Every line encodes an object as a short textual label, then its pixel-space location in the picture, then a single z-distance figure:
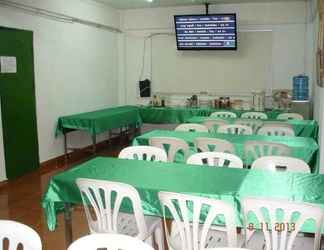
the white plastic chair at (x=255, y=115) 6.07
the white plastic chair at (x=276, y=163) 2.95
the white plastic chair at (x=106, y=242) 1.53
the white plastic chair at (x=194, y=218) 2.02
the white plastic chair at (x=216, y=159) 3.06
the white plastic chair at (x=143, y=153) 3.31
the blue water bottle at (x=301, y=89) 6.55
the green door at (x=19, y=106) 4.92
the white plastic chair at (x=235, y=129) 4.70
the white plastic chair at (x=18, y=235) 1.60
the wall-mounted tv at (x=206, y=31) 6.85
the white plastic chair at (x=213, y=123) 5.00
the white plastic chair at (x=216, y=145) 3.74
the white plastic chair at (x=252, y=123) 5.09
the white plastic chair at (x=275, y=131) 4.61
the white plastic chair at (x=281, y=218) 1.89
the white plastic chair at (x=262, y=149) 3.66
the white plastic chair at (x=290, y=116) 5.95
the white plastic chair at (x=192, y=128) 4.69
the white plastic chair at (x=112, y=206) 2.28
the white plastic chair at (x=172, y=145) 3.83
